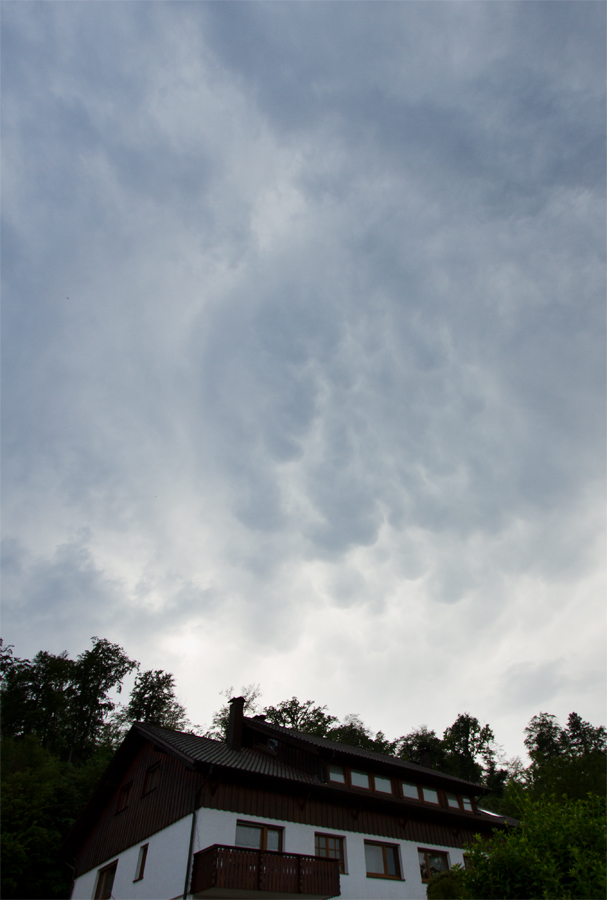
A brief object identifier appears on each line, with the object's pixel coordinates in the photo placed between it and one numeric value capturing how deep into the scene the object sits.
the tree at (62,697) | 52.41
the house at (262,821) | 17.84
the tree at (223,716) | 53.66
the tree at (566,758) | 42.47
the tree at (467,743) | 70.19
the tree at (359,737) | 59.75
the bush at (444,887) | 17.55
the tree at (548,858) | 9.03
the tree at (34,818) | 28.00
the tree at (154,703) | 58.41
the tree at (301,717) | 58.19
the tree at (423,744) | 69.44
